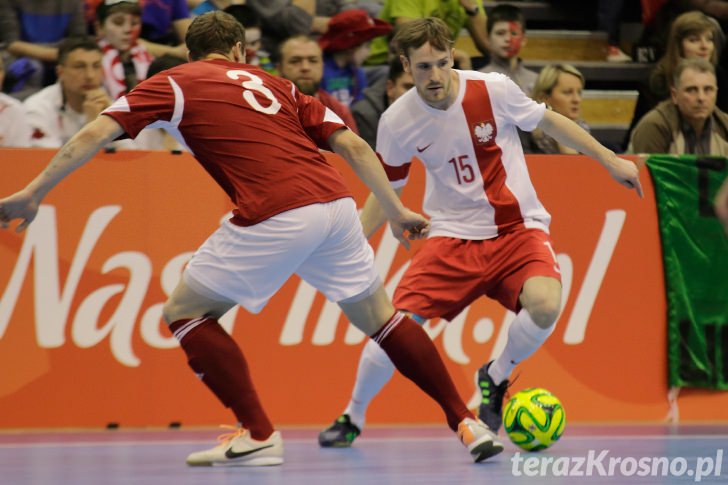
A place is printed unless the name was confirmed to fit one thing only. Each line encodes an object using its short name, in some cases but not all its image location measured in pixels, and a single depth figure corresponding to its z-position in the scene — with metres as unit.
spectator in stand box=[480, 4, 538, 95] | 21.56
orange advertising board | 16.41
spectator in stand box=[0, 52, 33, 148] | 17.31
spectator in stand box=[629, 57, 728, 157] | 19.20
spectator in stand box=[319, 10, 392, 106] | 20.81
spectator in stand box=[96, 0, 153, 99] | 19.11
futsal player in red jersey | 12.37
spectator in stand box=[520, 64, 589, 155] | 18.92
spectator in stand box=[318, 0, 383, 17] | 22.66
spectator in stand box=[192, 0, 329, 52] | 21.03
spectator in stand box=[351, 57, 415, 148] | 19.36
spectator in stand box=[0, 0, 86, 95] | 19.53
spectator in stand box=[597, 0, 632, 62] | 26.72
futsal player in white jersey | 14.15
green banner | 17.97
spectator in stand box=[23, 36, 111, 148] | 17.52
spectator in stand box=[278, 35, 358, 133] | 19.11
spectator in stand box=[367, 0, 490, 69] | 22.31
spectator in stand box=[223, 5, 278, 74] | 19.72
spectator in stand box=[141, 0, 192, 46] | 20.62
